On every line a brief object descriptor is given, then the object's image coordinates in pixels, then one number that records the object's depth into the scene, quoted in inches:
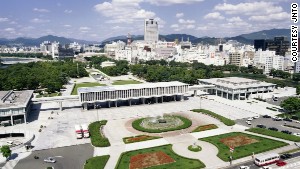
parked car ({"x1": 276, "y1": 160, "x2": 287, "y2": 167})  2044.8
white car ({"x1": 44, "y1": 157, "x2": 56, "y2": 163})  2160.6
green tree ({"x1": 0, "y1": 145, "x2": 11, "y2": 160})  2128.8
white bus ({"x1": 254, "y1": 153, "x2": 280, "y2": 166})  2034.0
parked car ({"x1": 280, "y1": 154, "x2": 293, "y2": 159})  2171.5
